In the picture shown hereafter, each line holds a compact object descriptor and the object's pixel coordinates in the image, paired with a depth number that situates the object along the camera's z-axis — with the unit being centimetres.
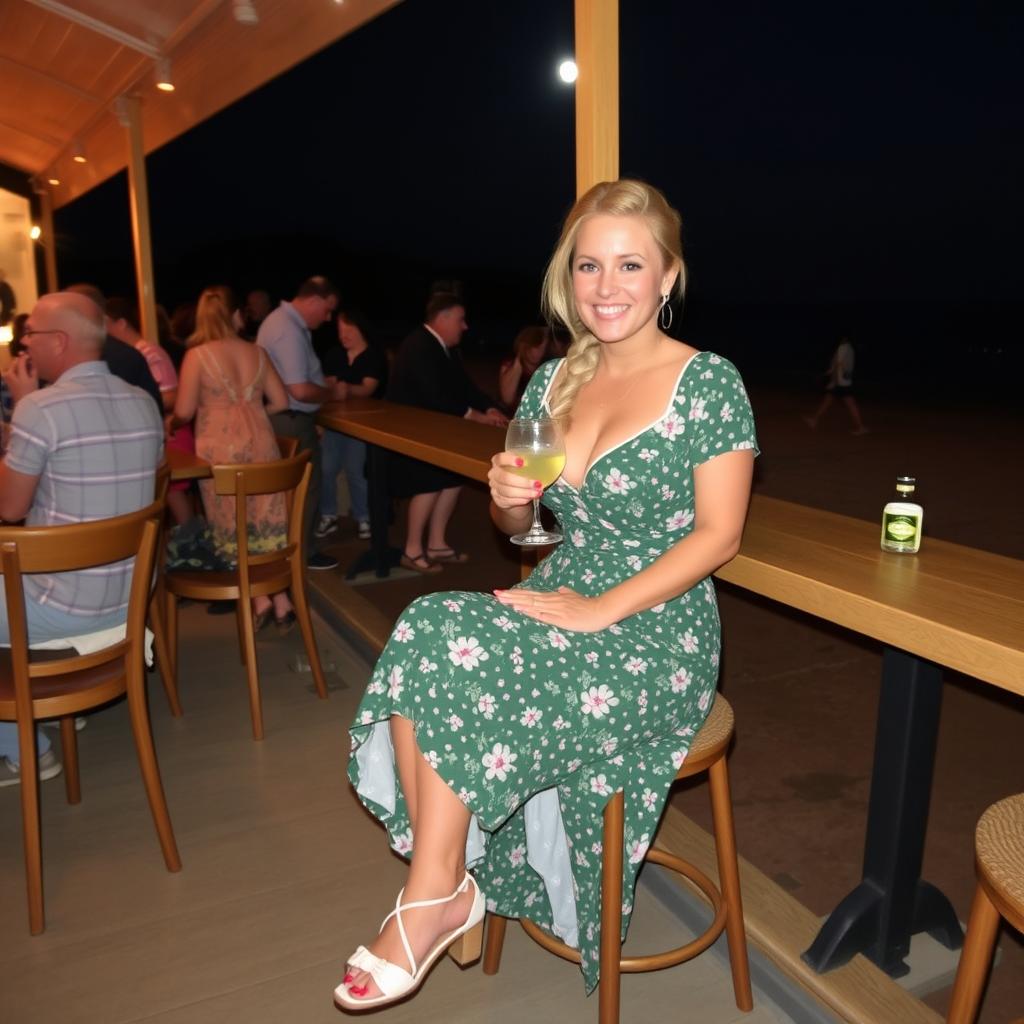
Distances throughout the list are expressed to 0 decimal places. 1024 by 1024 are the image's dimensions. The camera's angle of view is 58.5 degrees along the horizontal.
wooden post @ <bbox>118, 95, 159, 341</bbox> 684
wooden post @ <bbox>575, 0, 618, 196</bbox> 266
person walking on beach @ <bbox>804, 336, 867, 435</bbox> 1202
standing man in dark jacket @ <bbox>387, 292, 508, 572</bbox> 512
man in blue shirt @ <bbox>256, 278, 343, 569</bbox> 492
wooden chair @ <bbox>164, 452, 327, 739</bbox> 307
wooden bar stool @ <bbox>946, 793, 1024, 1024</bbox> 119
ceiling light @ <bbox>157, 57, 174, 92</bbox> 575
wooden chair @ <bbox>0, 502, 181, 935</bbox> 203
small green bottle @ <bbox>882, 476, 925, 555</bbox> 181
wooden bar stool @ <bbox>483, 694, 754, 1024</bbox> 160
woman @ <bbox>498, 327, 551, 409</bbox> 583
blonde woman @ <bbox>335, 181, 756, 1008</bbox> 144
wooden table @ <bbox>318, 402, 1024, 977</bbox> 145
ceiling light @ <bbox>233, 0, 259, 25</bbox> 441
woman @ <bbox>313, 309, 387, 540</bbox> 596
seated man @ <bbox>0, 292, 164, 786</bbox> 247
